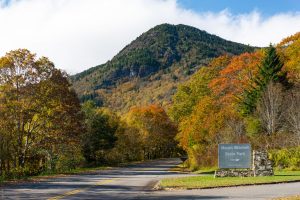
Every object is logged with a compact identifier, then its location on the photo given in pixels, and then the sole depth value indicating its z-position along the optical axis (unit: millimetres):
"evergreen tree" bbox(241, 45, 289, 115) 54594
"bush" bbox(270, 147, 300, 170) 37125
